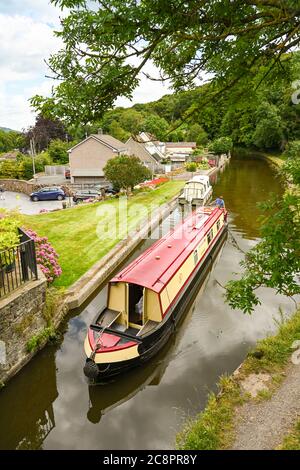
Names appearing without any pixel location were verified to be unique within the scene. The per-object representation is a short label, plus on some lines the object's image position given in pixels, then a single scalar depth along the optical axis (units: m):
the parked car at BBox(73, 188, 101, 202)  27.52
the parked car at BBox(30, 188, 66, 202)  29.42
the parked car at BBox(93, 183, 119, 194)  28.78
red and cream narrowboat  7.98
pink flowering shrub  10.55
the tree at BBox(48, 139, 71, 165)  51.19
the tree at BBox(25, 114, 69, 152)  57.44
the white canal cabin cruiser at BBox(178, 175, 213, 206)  24.71
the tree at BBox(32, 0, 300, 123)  3.13
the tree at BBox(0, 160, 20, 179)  40.22
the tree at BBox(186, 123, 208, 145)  69.06
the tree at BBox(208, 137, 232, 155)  51.55
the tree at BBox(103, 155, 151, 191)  25.41
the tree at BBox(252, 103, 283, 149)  50.68
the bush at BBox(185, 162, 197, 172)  42.50
